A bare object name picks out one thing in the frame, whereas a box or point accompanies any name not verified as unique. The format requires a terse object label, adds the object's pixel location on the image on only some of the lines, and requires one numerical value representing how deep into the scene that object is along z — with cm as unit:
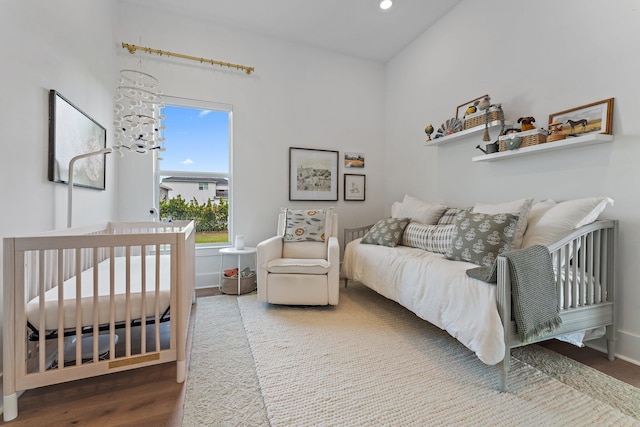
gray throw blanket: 142
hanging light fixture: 195
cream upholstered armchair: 248
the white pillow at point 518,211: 188
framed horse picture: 181
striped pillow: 243
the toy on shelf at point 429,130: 307
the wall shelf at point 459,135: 244
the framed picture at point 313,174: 362
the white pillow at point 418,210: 285
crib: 121
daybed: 144
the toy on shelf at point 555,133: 197
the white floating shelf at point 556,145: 179
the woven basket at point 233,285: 299
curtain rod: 285
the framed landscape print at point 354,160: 390
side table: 296
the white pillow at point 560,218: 169
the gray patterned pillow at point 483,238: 184
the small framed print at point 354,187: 391
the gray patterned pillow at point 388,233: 278
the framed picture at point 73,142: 171
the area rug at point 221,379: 126
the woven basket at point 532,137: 209
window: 316
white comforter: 145
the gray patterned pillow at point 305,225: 300
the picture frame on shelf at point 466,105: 271
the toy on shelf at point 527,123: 216
